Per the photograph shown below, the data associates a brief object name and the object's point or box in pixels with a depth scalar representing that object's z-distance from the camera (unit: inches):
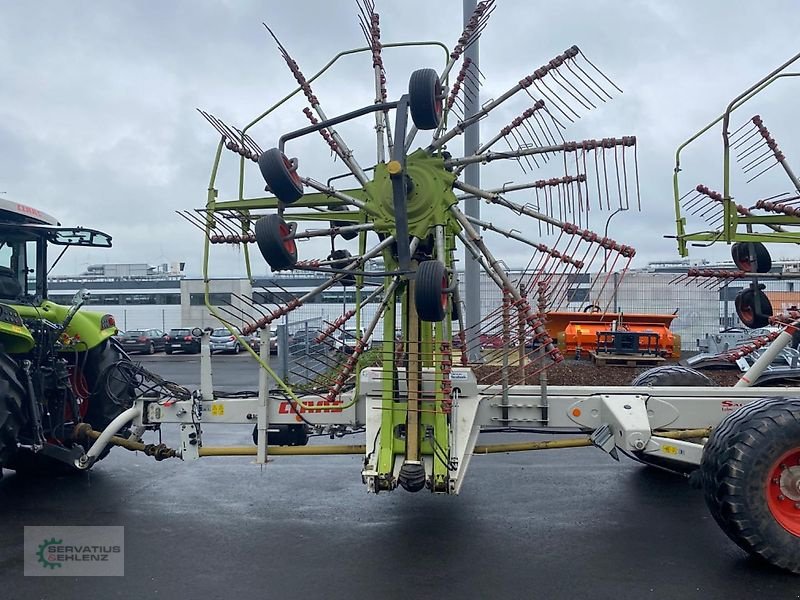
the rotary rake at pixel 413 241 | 189.5
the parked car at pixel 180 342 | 1051.9
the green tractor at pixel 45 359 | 231.3
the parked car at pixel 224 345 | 1009.5
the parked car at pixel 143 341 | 1073.5
